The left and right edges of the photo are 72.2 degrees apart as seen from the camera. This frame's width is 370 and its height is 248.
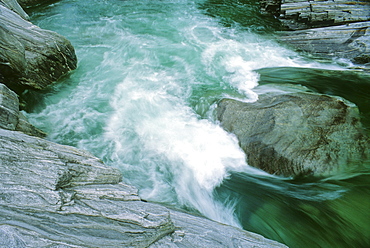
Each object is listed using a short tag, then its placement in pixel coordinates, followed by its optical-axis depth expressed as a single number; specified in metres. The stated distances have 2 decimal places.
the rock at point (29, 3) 13.18
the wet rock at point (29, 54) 6.37
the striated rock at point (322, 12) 10.13
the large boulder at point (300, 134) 5.13
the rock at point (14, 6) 8.00
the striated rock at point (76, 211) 2.46
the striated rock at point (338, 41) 8.78
